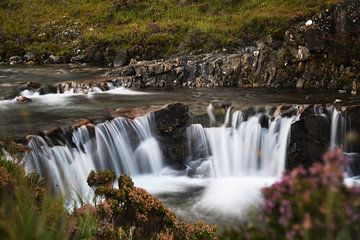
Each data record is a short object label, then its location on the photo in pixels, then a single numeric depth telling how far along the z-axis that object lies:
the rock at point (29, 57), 35.78
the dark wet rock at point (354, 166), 15.38
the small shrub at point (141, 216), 7.36
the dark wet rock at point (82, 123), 15.36
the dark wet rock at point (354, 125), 16.08
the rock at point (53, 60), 35.03
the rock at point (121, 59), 32.09
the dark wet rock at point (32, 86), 23.58
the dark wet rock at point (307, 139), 16.09
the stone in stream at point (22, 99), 21.33
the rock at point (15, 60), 35.81
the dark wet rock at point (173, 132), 16.69
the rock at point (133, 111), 16.89
